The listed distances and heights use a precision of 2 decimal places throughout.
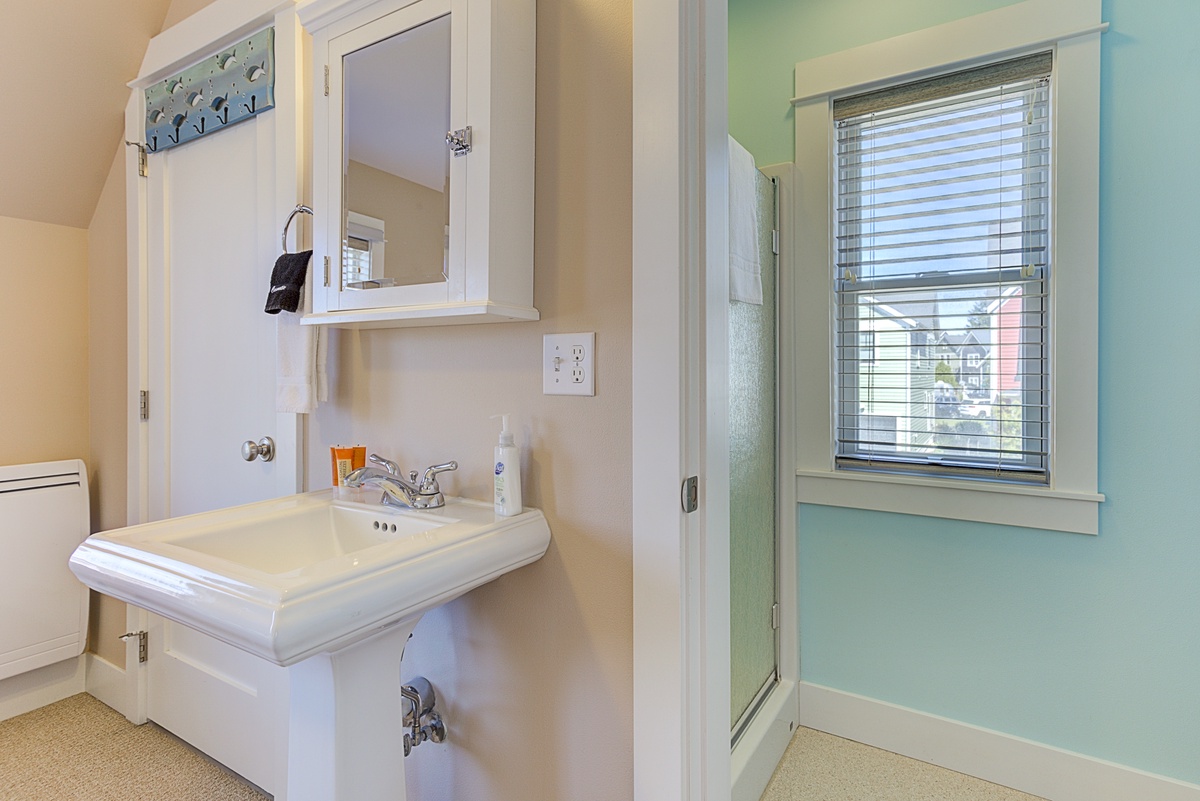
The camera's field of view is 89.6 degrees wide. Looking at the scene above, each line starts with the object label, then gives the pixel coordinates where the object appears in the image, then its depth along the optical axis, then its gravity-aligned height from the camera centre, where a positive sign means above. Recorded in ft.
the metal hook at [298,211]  4.77 +1.42
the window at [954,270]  5.21 +1.17
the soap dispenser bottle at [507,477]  3.76 -0.54
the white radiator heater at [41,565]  6.43 -1.91
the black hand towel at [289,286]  4.57 +0.79
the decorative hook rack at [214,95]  5.24 +2.77
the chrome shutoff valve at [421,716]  4.09 -2.24
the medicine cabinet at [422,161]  3.61 +1.49
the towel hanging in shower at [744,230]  4.90 +1.35
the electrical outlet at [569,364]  3.69 +0.16
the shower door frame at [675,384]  3.37 +0.04
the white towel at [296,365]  4.72 +0.19
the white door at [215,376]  5.33 +0.13
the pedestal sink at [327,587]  2.64 -0.98
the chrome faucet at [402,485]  3.99 -0.65
